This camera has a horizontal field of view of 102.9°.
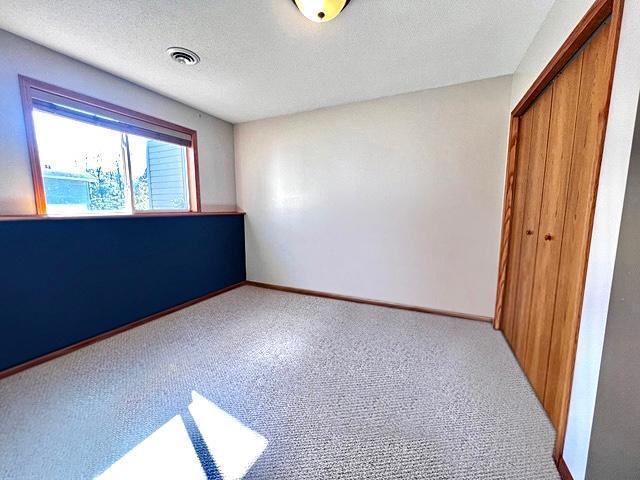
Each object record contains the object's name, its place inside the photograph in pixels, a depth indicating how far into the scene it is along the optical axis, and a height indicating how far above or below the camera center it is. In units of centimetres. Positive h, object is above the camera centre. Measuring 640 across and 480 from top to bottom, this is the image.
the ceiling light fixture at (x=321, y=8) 145 +118
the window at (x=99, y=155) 199 +53
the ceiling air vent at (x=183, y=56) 195 +123
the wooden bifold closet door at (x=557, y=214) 109 -1
